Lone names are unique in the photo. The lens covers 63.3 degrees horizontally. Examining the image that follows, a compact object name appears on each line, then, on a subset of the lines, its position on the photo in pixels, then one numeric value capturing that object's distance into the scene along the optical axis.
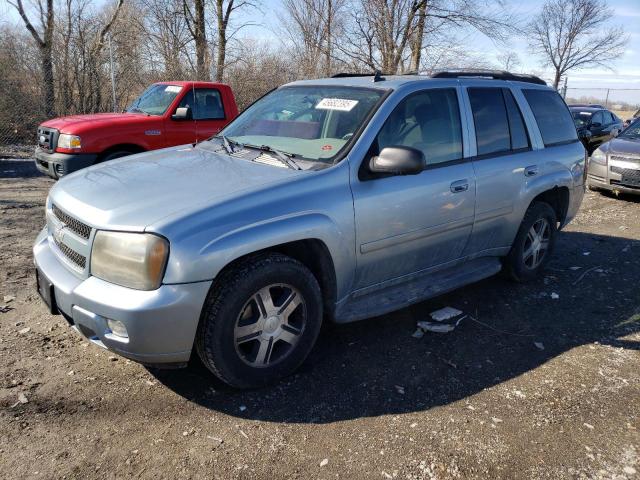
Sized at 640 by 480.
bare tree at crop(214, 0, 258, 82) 16.78
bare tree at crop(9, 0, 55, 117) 13.08
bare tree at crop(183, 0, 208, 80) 16.56
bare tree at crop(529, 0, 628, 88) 27.27
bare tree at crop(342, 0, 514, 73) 16.02
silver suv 2.65
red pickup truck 7.33
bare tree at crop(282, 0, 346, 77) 18.53
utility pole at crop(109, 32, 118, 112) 12.79
